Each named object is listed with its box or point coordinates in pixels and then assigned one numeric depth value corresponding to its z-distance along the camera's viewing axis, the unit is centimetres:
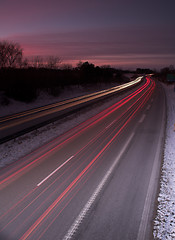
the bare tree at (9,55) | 4238
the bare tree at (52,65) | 6196
